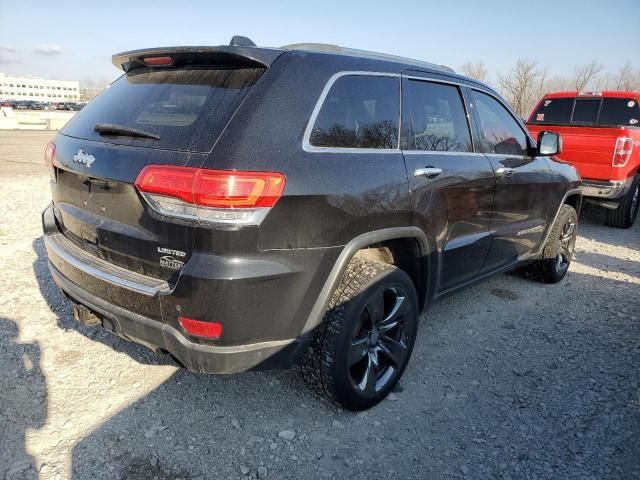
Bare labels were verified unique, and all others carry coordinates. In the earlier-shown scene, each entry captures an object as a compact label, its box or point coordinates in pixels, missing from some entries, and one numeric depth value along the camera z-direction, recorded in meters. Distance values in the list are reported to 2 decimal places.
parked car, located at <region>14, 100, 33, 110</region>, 63.79
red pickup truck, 6.66
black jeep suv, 2.06
